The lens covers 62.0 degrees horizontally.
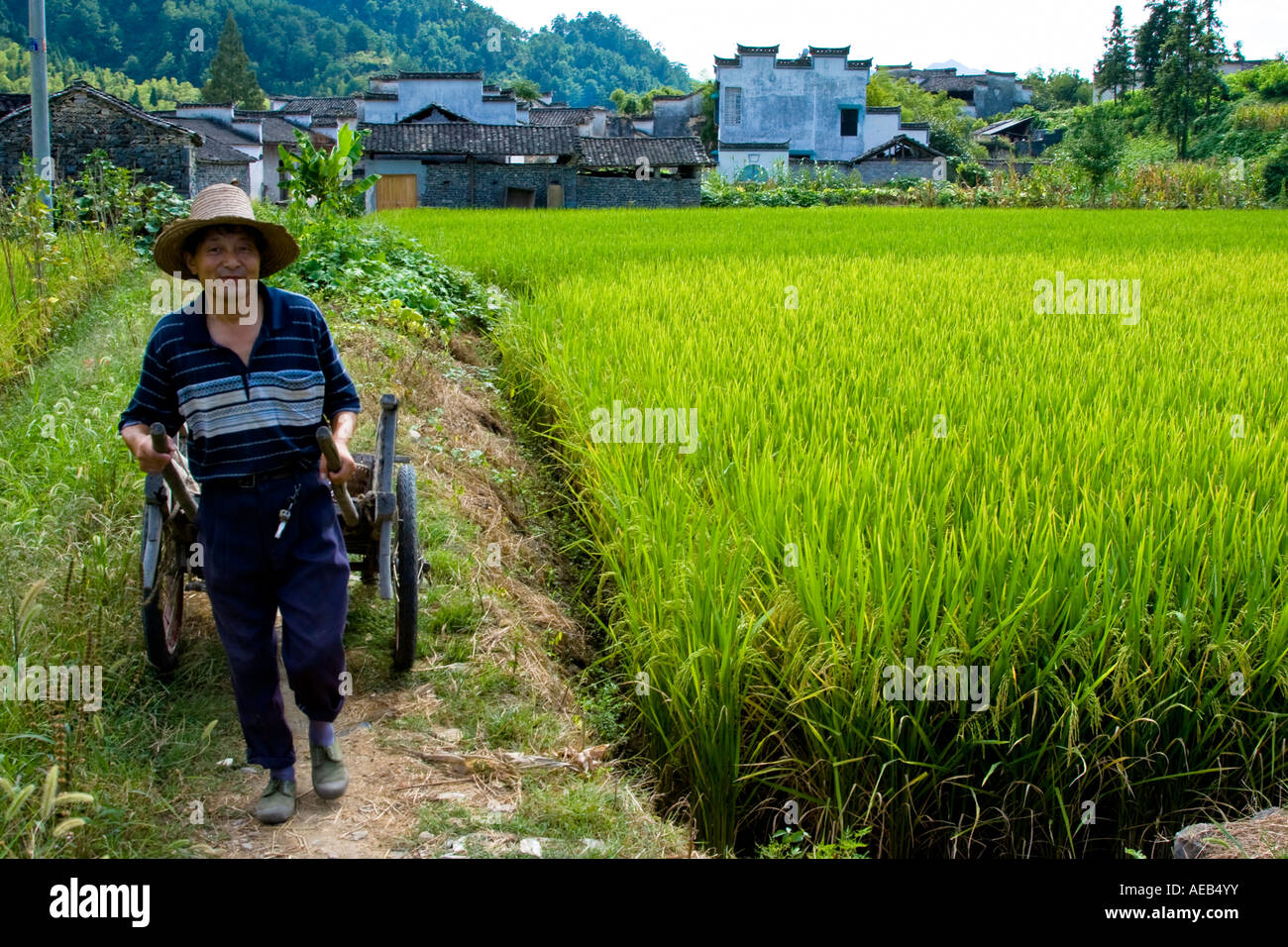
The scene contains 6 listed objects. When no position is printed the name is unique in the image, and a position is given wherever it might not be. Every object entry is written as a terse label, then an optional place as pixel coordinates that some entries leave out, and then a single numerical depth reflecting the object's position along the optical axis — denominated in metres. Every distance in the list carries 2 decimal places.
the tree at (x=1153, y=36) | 39.56
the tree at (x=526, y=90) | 55.34
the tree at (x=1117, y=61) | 42.94
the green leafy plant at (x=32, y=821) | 1.81
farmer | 2.30
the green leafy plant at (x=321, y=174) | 11.27
